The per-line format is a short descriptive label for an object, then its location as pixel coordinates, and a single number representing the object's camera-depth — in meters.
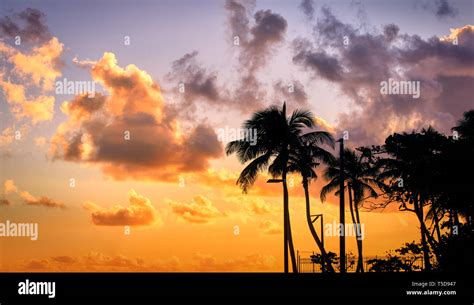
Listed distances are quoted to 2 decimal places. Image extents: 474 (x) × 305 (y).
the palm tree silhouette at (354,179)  61.56
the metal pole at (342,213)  32.72
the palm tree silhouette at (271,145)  44.25
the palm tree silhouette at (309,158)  44.62
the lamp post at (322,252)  44.56
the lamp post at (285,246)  39.06
